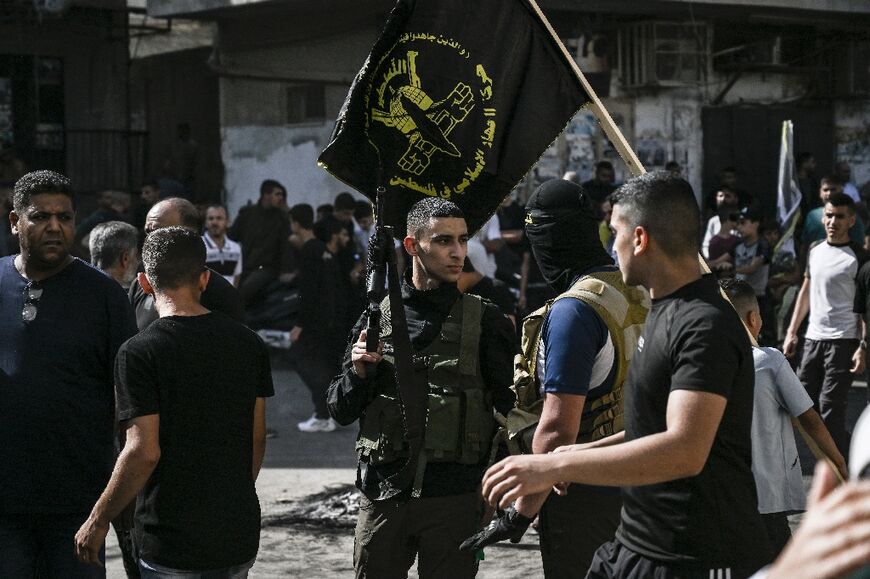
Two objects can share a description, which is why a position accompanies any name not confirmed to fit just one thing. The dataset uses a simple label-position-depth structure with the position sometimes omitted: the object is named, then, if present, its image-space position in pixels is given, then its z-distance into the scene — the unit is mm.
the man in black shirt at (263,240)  14680
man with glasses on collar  4738
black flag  5762
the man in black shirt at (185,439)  4250
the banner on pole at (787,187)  15016
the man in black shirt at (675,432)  3332
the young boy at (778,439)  5012
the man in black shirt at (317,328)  11930
